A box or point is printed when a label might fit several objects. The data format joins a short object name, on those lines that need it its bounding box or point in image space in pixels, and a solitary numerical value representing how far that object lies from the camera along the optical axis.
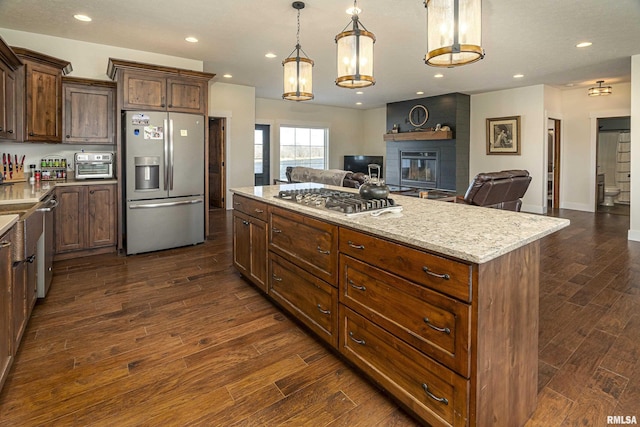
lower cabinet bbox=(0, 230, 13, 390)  1.71
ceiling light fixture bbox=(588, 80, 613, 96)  6.49
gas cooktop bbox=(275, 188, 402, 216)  2.09
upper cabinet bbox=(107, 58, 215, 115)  4.16
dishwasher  2.77
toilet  8.54
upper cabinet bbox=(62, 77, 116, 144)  4.21
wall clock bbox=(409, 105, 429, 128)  8.73
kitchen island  1.36
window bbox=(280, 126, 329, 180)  9.50
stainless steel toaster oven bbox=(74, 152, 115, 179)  4.23
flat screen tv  10.04
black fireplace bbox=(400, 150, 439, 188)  8.70
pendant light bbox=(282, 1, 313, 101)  3.03
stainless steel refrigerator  4.23
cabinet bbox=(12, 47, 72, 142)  3.68
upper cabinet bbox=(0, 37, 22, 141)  3.22
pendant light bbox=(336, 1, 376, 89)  2.47
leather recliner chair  4.66
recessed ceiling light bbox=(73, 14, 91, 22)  3.75
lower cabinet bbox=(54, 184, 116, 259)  4.03
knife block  4.00
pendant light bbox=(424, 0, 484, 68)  1.74
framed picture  7.61
